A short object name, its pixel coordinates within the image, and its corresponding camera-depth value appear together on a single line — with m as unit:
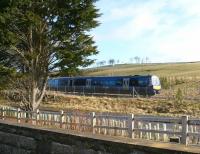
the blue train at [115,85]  61.78
